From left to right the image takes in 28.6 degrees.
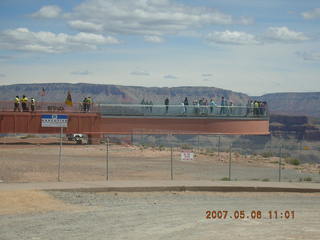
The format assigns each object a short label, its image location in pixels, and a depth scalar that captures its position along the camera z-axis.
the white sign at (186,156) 23.52
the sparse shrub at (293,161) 40.97
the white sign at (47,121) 46.31
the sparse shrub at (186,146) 51.77
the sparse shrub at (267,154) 46.22
